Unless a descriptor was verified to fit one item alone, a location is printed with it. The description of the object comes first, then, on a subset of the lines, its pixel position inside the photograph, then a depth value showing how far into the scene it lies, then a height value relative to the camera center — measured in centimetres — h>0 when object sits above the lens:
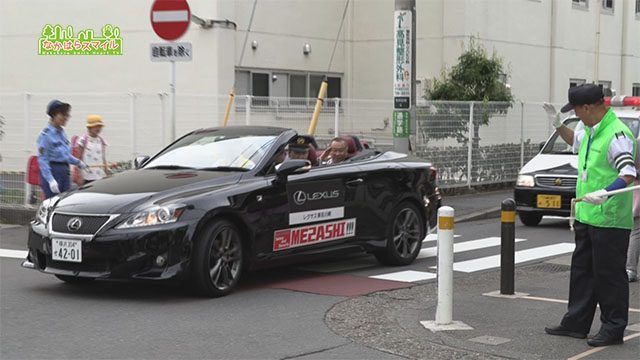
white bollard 709 -113
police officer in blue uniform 1035 -42
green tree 1880 +66
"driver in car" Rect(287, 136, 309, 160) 995 -35
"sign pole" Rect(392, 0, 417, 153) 1509 +80
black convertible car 778 -91
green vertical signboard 1519 -6
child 1082 -41
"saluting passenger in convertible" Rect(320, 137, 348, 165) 1015 -37
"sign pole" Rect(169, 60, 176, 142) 1127 +22
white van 1358 -98
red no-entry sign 1104 +121
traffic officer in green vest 650 -68
